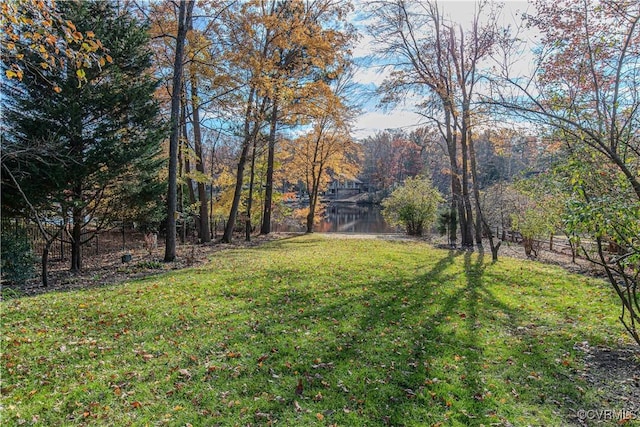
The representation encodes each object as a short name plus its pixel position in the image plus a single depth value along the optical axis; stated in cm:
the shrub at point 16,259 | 705
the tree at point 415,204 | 1925
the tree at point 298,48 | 1245
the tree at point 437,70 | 1393
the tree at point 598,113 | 317
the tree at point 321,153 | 2050
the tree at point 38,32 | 288
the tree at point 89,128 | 752
